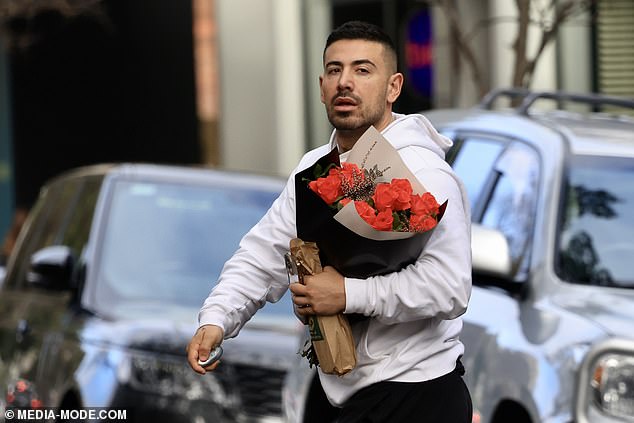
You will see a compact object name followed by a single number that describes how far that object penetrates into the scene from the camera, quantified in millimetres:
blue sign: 37375
